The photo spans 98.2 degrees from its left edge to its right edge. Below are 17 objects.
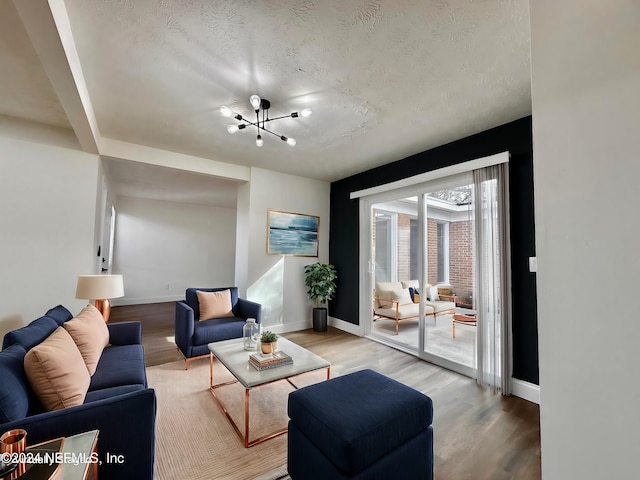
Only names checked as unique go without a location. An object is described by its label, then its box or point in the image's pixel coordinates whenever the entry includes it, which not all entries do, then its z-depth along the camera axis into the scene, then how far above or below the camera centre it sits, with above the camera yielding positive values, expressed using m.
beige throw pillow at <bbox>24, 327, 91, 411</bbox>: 1.39 -0.65
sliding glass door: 2.81 -0.17
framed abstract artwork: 4.63 +0.37
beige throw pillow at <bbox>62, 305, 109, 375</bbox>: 1.92 -0.61
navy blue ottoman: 1.30 -0.89
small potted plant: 2.34 -0.75
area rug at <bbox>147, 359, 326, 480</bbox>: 1.71 -1.31
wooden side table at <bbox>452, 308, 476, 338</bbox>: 3.07 -0.71
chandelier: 2.33 +1.29
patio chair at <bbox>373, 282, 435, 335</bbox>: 4.26 -0.74
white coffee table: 1.96 -0.90
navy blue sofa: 1.18 -0.76
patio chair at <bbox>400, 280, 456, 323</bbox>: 3.55 -0.59
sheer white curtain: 2.71 -0.22
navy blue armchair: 3.13 -0.86
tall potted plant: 4.73 -0.53
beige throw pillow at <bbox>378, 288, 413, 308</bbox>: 4.23 -0.64
